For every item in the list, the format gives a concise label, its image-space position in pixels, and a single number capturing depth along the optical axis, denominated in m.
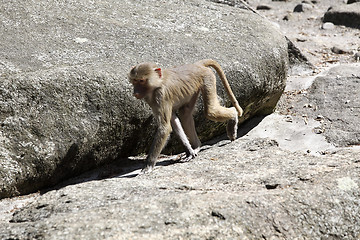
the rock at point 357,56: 19.25
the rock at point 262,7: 29.60
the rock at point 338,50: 20.70
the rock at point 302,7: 28.79
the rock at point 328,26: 25.06
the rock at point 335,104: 13.27
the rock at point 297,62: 18.12
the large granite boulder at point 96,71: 10.14
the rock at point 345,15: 24.70
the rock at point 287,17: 27.10
